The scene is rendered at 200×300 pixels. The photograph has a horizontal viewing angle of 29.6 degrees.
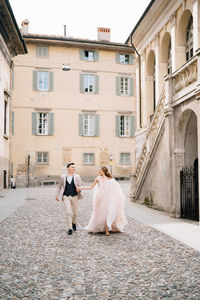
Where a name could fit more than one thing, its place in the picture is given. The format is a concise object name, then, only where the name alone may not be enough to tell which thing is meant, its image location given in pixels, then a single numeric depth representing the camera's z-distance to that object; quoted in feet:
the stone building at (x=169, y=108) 39.27
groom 29.84
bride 29.48
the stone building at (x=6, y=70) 65.97
